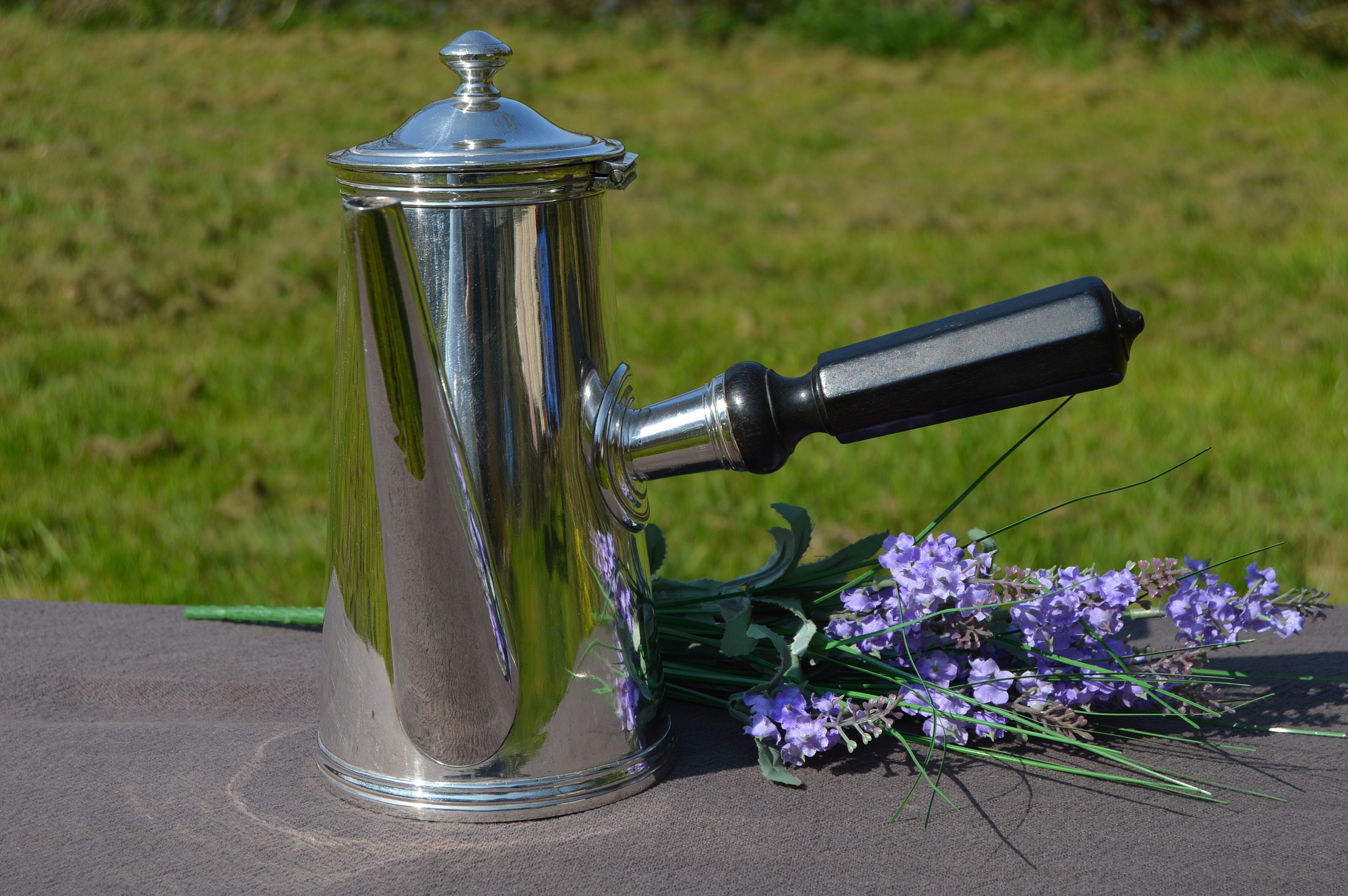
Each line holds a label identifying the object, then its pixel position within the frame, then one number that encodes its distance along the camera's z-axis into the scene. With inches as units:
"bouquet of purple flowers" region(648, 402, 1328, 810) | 40.2
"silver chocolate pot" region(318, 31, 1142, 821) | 37.8
